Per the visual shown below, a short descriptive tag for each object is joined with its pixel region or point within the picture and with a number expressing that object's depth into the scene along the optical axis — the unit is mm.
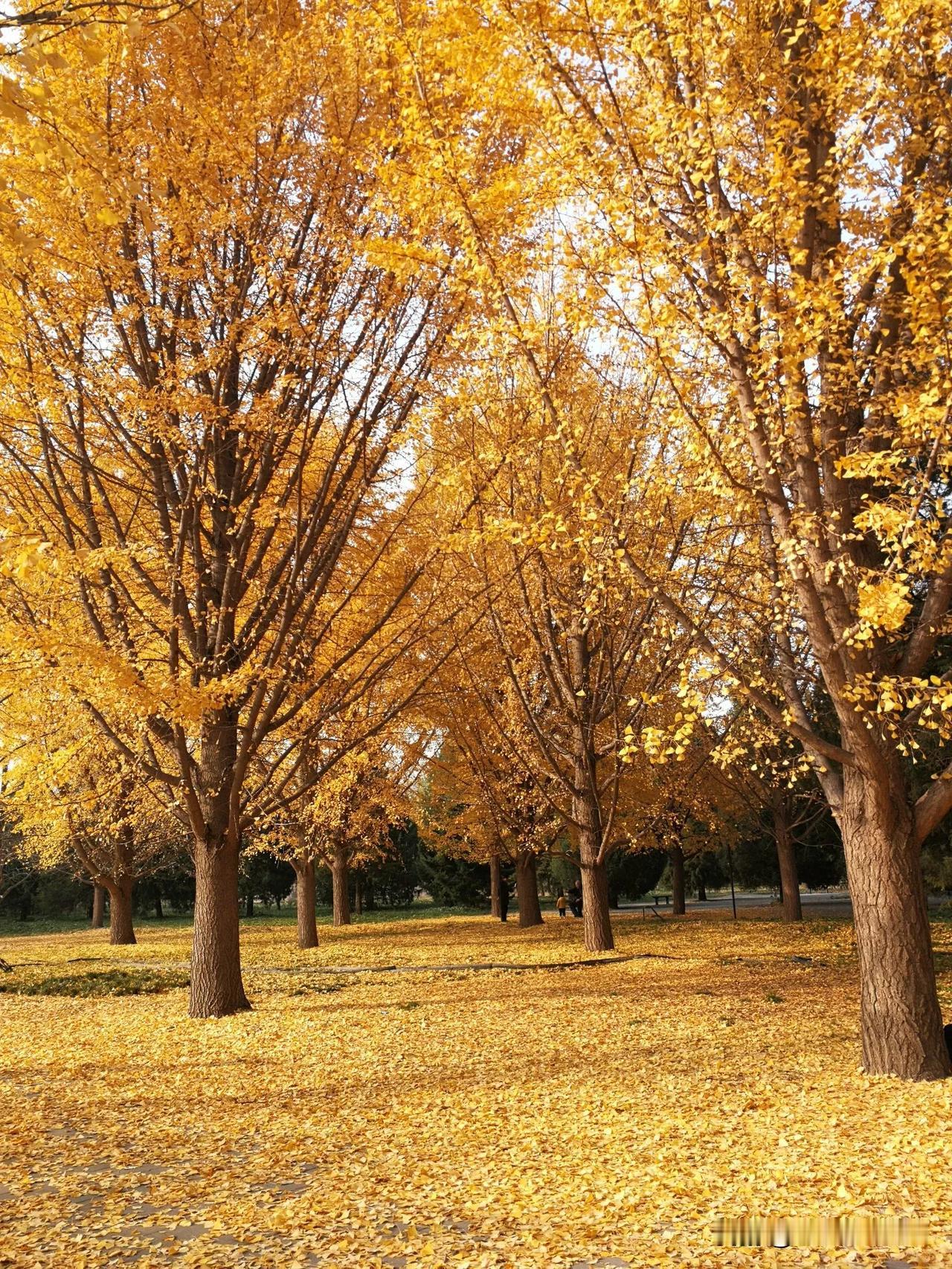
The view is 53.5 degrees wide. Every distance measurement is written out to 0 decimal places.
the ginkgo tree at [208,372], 8703
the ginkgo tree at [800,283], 5426
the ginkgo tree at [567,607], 10359
